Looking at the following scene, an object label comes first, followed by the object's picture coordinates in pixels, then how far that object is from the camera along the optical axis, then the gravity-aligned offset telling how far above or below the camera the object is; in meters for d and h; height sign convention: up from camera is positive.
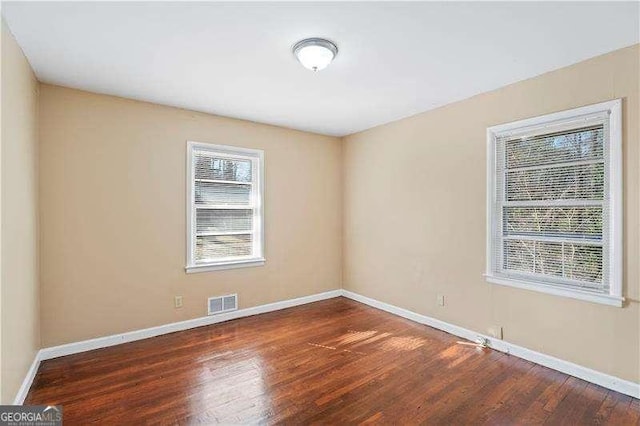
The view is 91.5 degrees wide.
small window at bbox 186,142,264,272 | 3.72 +0.08
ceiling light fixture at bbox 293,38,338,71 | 2.22 +1.18
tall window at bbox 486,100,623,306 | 2.41 +0.09
